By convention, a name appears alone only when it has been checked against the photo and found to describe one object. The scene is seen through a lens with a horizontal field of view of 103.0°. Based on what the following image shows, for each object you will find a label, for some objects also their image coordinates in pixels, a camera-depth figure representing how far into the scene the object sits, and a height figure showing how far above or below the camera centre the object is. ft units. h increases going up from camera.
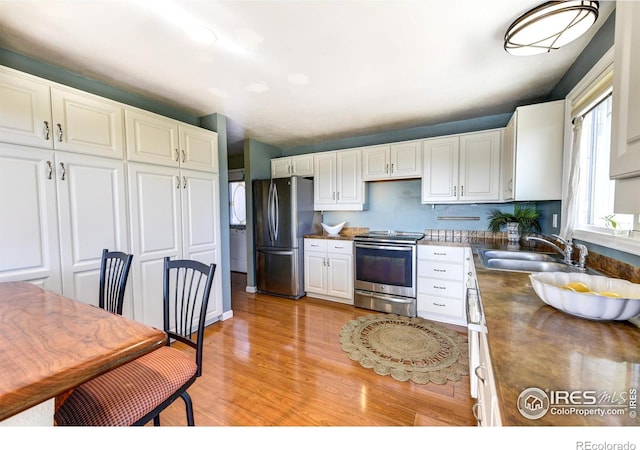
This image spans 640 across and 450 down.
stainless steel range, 9.62 -2.35
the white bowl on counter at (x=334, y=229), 12.14 -0.75
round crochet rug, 6.40 -3.98
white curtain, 5.71 +0.64
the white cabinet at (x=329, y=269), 11.06 -2.52
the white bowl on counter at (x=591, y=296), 2.77 -1.03
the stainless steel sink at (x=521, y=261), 5.61 -1.20
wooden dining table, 2.05 -1.33
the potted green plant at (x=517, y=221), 8.66 -0.33
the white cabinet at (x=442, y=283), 8.88 -2.54
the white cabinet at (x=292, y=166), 12.61 +2.44
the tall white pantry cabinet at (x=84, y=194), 5.24 +0.53
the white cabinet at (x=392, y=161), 10.26 +2.18
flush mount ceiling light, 4.11 +3.23
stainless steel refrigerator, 11.60 -0.76
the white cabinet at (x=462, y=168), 9.00 +1.64
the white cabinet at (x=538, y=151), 6.68 +1.63
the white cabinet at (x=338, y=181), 11.48 +1.51
